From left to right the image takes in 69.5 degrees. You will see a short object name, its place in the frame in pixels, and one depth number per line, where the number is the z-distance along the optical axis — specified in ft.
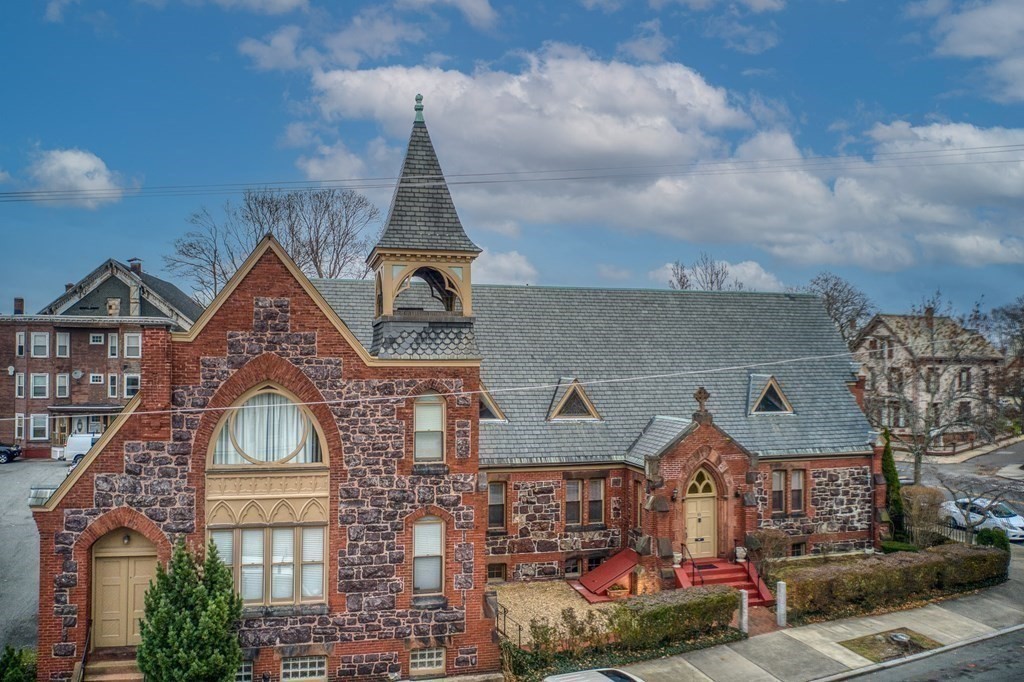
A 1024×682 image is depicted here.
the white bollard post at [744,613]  61.93
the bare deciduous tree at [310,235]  136.98
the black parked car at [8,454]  144.02
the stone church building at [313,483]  49.57
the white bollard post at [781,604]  63.62
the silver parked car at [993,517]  94.68
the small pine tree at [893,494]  89.30
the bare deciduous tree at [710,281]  202.49
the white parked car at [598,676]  46.29
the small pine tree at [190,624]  45.70
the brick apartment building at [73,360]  154.20
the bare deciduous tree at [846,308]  186.09
